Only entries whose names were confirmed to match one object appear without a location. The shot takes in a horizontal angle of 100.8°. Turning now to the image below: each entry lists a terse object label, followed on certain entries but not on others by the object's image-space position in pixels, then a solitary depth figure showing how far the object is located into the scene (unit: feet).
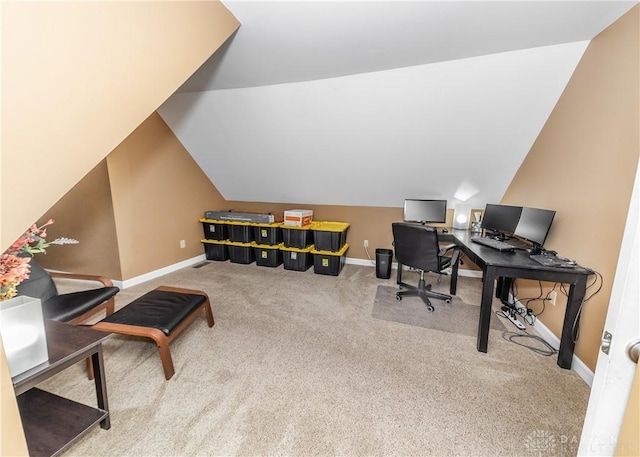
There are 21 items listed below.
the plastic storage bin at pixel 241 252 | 14.35
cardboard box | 13.20
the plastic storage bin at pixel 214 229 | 14.44
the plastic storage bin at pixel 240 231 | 14.12
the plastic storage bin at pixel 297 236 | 13.25
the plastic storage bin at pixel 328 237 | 12.67
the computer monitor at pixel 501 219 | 9.16
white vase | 3.43
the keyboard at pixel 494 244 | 7.85
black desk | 6.20
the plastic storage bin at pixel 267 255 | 13.89
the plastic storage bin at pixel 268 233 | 13.74
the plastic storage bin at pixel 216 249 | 14.69
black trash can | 12.16
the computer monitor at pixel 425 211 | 11.85
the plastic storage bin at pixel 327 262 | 12.78
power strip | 8.12
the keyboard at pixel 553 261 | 6.36
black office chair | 8.95
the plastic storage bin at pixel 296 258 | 13.39
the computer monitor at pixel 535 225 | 7.39
